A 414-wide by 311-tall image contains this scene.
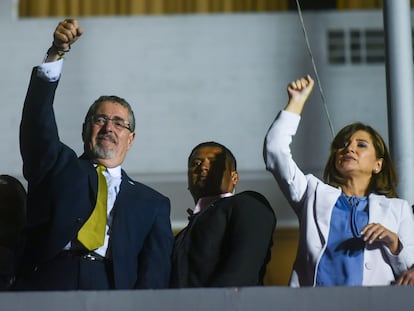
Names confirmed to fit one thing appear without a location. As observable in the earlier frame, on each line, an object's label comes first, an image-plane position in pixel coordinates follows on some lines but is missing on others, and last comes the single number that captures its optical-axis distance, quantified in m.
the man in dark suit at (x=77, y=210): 7.93
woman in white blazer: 8.10
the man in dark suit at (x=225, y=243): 7.98
